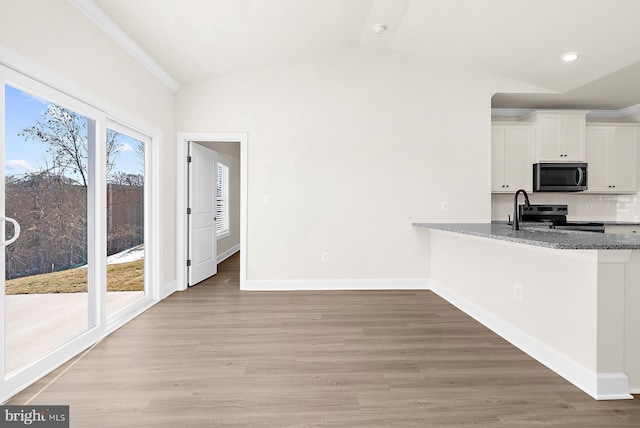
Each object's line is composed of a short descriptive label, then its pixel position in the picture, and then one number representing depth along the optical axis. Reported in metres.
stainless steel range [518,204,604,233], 4.20
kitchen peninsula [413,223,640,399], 1.83
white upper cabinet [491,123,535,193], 4.48
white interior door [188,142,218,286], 4.35
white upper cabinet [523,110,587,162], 4.43
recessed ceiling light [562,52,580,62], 3.42
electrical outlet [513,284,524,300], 2.49
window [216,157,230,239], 6.61
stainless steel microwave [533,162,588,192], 4.39
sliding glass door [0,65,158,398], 1.95
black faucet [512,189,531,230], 2.66
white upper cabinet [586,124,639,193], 4.67
